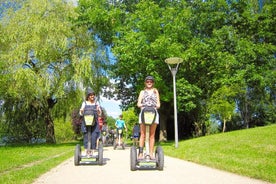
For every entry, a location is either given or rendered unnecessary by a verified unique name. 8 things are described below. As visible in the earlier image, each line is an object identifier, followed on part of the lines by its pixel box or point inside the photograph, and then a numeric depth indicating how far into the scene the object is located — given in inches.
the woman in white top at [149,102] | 287.3
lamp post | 611.3
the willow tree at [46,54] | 758.5
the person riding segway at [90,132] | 322.0
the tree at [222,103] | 1058.1
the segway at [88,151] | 321.4
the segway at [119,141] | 688.7
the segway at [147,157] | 277.1
